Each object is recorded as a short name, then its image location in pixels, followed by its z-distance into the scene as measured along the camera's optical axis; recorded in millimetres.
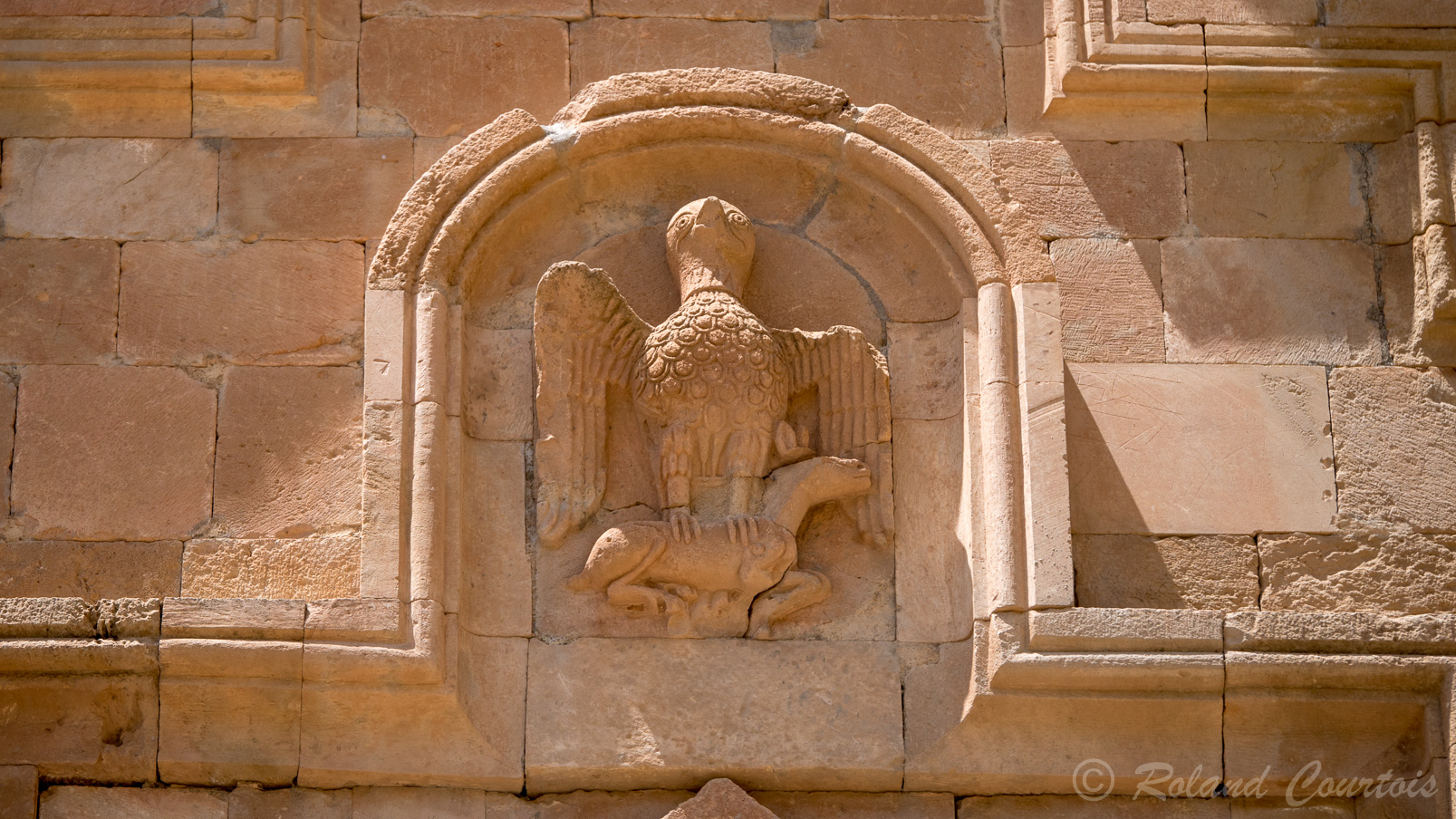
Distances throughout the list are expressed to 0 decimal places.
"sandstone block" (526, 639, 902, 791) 10508
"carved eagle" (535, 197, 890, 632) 10852
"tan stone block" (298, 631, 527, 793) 10414
